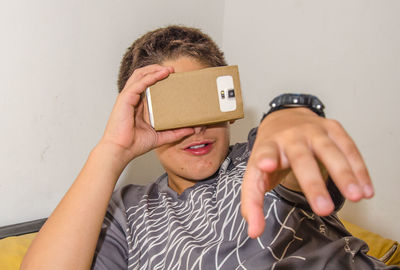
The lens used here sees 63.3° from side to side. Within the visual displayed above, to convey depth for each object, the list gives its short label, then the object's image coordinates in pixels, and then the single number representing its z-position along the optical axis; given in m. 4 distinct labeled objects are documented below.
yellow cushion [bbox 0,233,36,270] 0.74
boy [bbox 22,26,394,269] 0.30
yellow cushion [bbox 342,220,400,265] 0.82
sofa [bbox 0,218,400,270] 0.75
